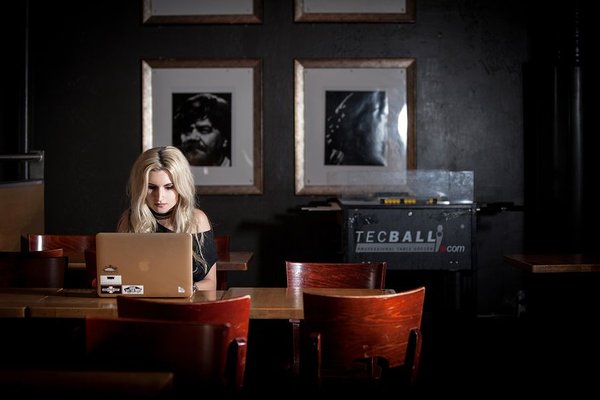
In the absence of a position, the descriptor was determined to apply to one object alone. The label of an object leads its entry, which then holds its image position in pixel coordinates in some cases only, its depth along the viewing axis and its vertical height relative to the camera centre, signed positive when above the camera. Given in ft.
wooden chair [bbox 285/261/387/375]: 12.75 -1.10
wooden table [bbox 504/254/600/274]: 14.76 -1.05
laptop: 10.39 -0.73
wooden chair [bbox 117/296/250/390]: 8.94 -1.20
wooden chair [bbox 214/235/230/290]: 16.66 -0.96
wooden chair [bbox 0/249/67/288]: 12.87 -1.01
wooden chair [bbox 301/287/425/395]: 9.37 -1.50
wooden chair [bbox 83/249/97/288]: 12.22 -0.88
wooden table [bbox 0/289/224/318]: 10.17 -1.26
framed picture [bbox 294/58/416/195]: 20.59 +2.14
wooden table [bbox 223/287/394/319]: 10.29 -1.27
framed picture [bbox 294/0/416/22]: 20.39 +5.04
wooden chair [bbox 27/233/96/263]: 16.92 -0.75
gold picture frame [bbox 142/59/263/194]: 20.61 +2.73
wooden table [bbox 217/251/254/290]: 15.90 -1.16
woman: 12.78 +0.07
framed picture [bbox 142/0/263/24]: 20.45 +5.05
